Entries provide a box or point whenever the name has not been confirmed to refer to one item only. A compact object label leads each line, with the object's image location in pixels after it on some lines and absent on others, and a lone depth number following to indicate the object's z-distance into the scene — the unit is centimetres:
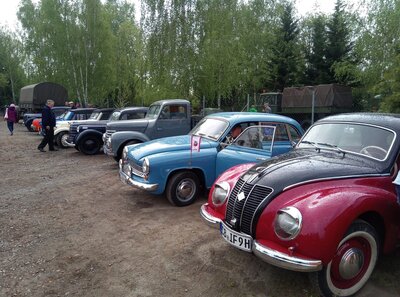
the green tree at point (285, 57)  2291
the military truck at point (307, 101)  1738
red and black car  313
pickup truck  1052
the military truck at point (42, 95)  2492
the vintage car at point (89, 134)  1249
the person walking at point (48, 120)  1275
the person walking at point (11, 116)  1977
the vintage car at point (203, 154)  604
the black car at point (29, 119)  2175
